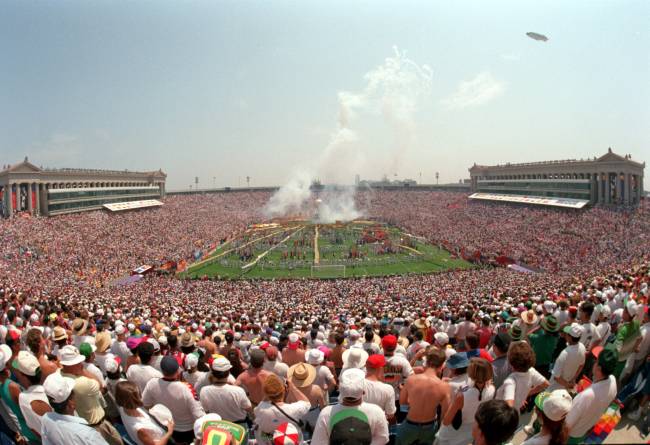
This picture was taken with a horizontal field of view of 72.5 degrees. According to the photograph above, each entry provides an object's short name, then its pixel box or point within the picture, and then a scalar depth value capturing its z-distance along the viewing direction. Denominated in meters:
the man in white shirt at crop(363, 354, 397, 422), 5.11
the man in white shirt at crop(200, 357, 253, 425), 5.49
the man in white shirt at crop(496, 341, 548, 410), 5.18
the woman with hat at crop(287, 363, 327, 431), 5.73
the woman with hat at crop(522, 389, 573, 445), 3.57
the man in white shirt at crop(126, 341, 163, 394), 6.56
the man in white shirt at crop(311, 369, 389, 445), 3.99
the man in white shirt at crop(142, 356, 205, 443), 5.35
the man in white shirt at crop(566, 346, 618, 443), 4.36
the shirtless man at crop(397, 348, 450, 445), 5.02
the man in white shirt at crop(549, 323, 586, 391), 6.09
